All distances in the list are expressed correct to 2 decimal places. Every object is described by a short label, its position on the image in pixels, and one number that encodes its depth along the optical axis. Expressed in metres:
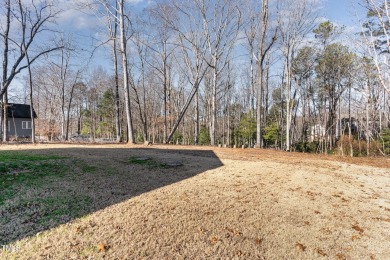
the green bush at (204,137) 26.86
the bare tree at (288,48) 16.39
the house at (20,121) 27.98
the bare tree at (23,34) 14.14
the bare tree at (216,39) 15.28
